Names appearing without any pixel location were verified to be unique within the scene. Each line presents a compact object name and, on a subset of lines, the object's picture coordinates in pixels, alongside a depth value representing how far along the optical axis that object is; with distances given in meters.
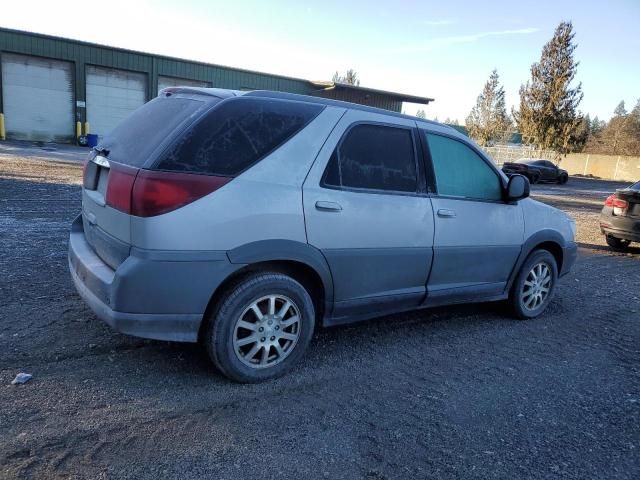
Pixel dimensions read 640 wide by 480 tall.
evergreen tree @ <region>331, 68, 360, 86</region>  61.04
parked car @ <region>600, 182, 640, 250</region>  8.98
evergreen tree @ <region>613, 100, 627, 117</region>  83.10
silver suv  2.93
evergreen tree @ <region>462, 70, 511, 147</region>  45.28
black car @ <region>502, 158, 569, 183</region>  26.36
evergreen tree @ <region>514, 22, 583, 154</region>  37.81
